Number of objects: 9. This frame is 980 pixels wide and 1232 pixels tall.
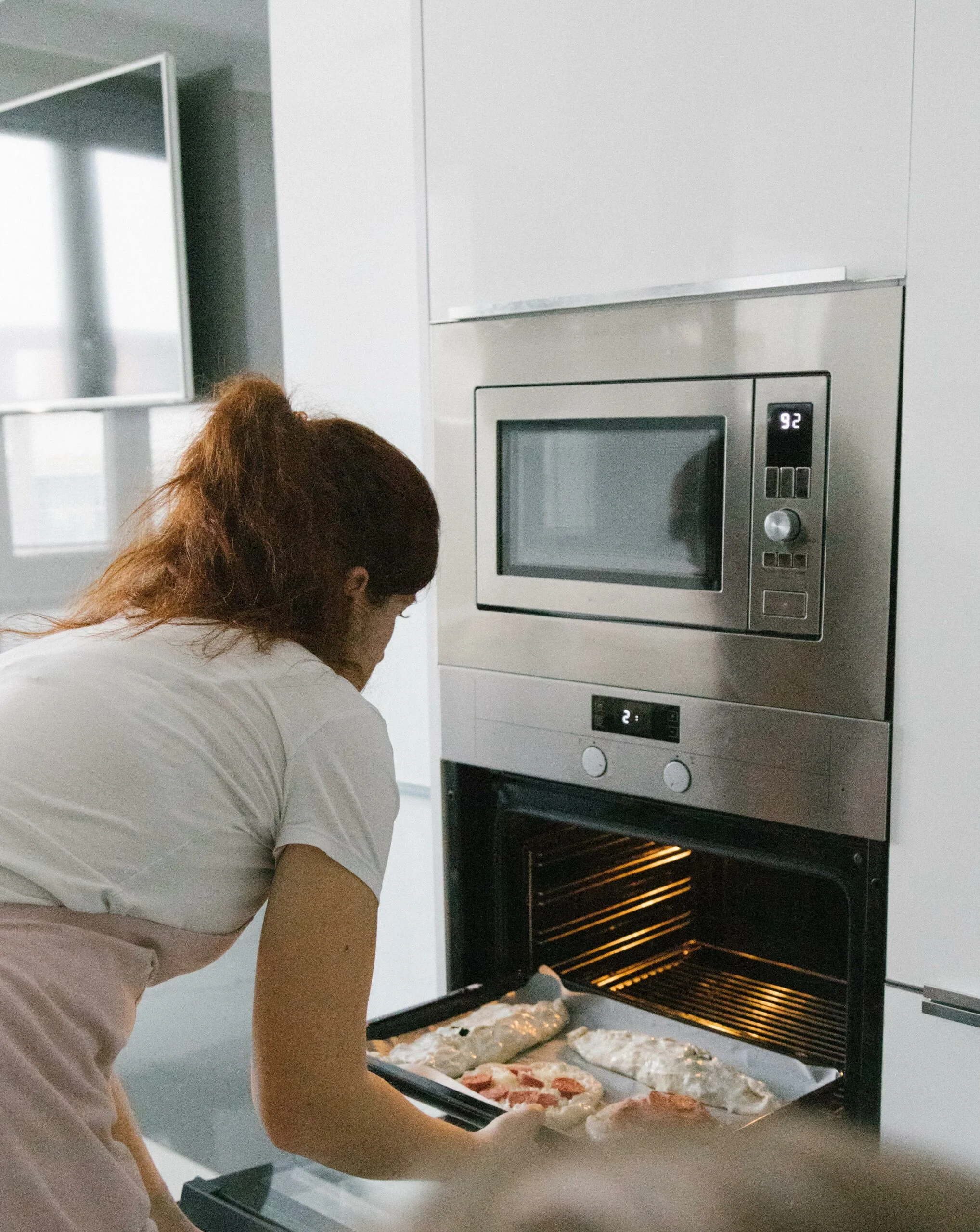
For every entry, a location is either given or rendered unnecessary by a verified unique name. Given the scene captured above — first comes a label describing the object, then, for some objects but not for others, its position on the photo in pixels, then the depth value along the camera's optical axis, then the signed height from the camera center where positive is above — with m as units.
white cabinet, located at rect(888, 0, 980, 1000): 1.24 -0.15
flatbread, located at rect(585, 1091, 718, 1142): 1.38 -0.75
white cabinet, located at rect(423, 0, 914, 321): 1.30 +0.27
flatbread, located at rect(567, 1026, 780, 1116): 1.49 -0.78
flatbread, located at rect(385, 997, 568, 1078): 1.56 -0.77
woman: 1.10 -0.36
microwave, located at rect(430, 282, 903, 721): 1.34 -0.11
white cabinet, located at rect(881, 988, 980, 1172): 1.32 -0.68
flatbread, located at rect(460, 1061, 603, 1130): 1.50 -0.79
